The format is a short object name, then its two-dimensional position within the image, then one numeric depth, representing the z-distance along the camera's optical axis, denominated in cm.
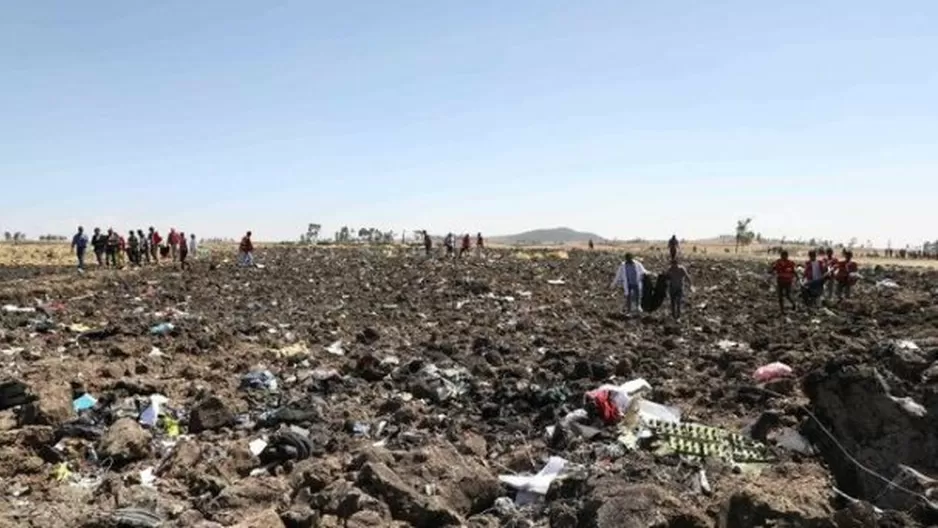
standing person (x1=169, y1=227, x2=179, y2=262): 3106
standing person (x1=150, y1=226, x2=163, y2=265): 3222
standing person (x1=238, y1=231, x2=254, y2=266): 3145
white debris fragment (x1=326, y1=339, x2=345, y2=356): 1271
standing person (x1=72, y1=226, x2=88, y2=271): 2814
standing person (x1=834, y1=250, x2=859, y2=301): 1902
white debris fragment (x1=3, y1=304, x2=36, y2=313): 1642
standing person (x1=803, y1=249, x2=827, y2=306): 1786
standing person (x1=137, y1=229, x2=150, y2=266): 3122
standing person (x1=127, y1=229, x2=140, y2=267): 3030
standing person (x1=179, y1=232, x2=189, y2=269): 2884
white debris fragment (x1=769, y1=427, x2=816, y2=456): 665
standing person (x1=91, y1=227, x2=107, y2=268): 2987
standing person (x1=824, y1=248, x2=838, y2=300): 1880
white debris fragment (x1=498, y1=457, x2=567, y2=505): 611
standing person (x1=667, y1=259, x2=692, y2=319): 1617
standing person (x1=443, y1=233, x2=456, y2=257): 3952
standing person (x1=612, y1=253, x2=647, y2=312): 1675
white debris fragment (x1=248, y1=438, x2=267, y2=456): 722
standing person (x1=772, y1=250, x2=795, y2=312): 1725
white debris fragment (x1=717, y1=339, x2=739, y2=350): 1267
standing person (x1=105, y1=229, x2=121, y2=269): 3020
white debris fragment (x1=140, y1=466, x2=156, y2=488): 643
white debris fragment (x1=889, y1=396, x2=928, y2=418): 616
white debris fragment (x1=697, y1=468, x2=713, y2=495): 578
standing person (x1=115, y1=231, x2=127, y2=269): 3087
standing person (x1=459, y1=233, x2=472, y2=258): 3886
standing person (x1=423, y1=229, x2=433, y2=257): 4023
